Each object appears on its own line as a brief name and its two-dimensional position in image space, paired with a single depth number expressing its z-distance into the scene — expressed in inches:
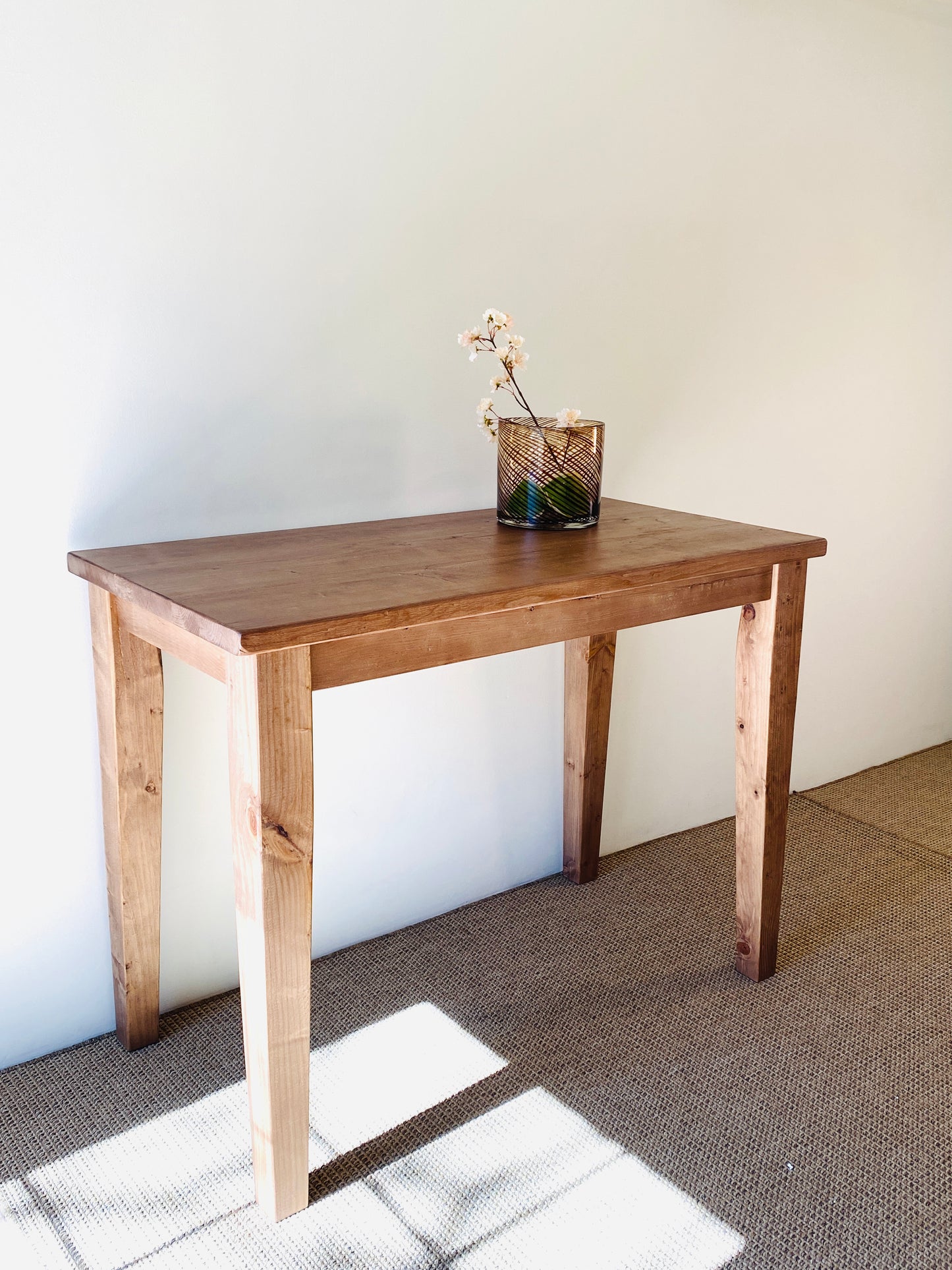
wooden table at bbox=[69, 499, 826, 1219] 48.9
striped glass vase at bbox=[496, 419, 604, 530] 68.4
